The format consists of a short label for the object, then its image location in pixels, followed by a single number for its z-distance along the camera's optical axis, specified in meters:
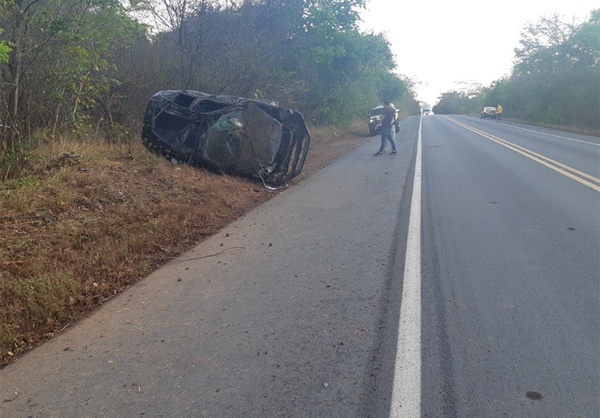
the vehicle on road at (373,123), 30.80
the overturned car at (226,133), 11.48
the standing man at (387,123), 17.73
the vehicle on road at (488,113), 58.22
